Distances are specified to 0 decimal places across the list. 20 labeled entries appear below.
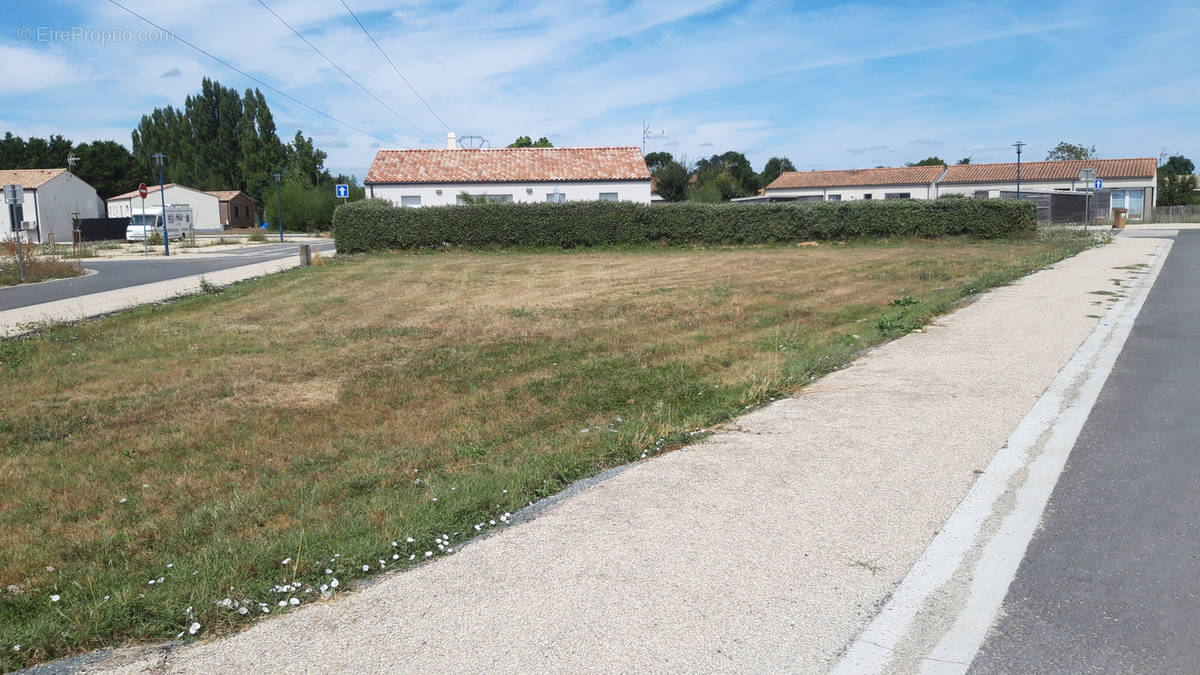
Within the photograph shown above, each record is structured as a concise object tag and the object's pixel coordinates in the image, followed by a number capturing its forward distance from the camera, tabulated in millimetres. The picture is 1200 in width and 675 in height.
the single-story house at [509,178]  44531
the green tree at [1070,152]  81812
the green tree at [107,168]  80812
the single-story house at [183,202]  72688
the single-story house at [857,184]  68438
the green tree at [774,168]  110312
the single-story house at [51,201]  58594
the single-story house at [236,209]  79875
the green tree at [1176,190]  65438
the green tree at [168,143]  90500
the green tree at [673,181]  57031
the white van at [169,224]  52094
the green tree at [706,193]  53694
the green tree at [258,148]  85688
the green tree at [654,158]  104825
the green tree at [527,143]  79375
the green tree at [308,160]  82000
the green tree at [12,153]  79938
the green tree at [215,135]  91750
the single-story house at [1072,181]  59844
